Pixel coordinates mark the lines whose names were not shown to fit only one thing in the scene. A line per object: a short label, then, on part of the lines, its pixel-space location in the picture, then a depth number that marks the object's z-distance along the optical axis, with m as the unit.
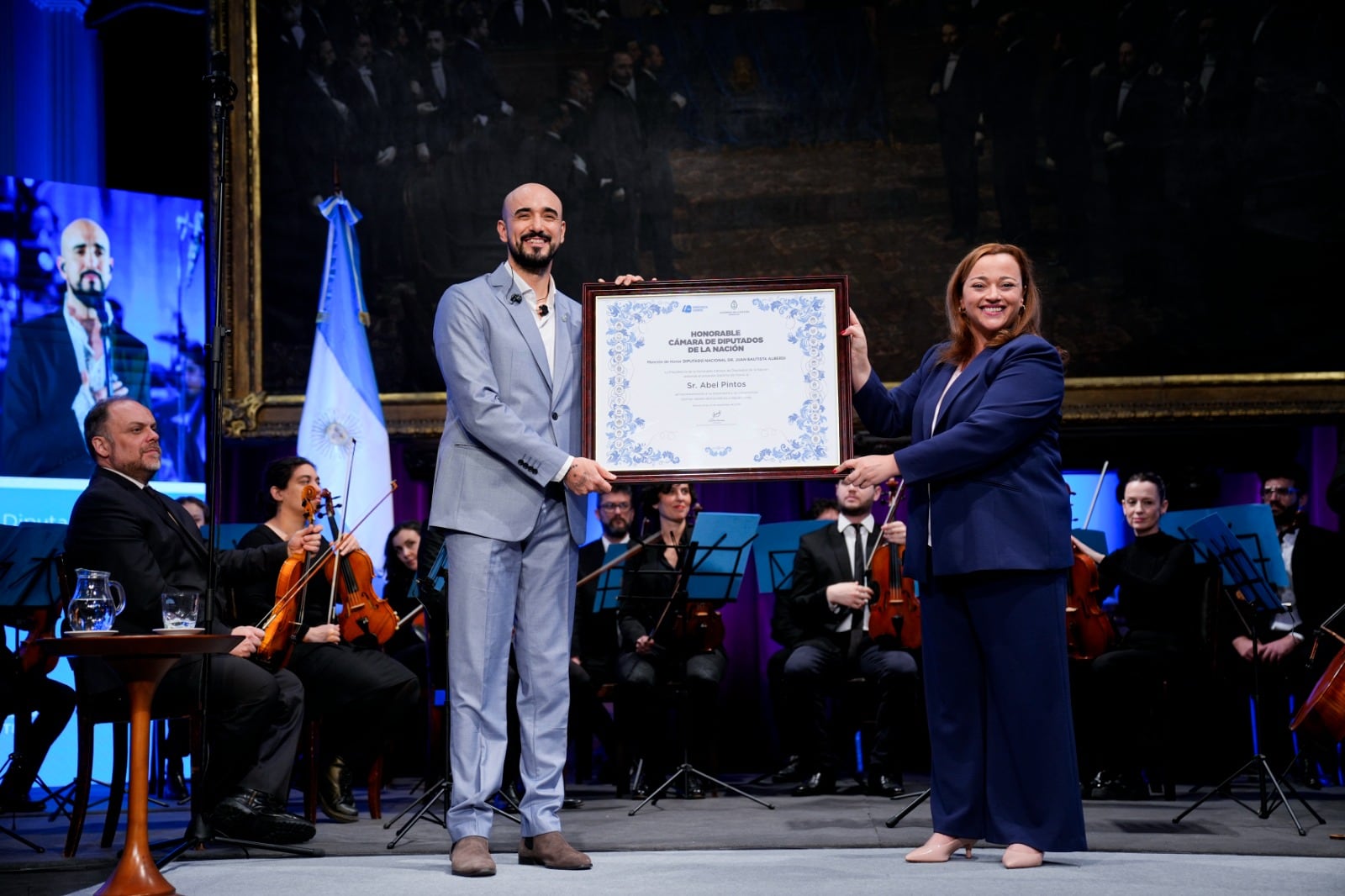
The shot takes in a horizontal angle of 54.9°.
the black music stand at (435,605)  5.00
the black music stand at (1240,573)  5.37
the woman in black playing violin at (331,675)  5.64
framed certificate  3.82
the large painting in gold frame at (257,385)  8.41
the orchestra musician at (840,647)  6.44
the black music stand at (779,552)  7.16
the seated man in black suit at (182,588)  4.45
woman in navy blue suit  3.46
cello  4.23
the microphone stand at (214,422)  3.74
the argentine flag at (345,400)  8.12
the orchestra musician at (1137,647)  6.41
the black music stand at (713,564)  6.11
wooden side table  3.25
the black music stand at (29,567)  6.06
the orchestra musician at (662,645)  6.66
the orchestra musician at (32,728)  5.88
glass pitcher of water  3.45
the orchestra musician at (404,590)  7.53
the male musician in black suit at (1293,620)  5.94
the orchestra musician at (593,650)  7.02
